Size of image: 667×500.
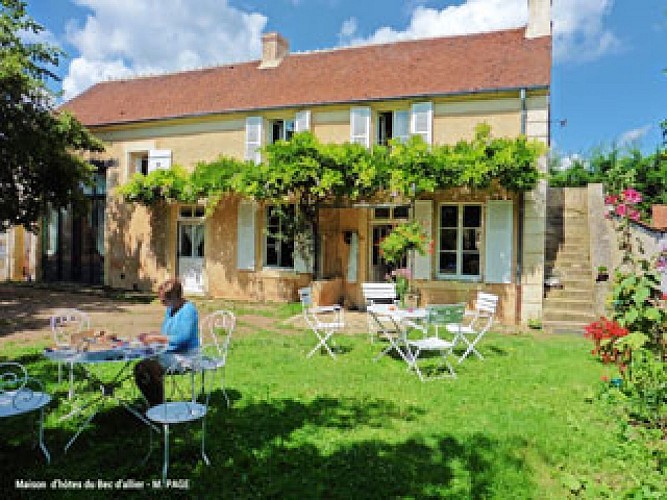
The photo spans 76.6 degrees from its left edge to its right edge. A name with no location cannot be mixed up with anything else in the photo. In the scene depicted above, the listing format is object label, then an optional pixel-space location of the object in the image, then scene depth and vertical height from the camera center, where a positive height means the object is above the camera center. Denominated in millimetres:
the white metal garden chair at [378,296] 7352 -726
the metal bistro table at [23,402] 2867 -1118
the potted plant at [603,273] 8475 -264
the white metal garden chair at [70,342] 3307 -777
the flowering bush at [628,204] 4547 +618
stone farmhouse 9430 +2769
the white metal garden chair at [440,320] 5215 -815
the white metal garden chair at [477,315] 5663 -861
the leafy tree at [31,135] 9422 +2775
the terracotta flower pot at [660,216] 10527 +1165
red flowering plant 5043 -978
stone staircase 8695 -137
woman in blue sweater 3553 -803
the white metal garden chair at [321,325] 6129 -1053
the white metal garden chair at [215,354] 3725 -1410
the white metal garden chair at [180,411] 2807 -1117
